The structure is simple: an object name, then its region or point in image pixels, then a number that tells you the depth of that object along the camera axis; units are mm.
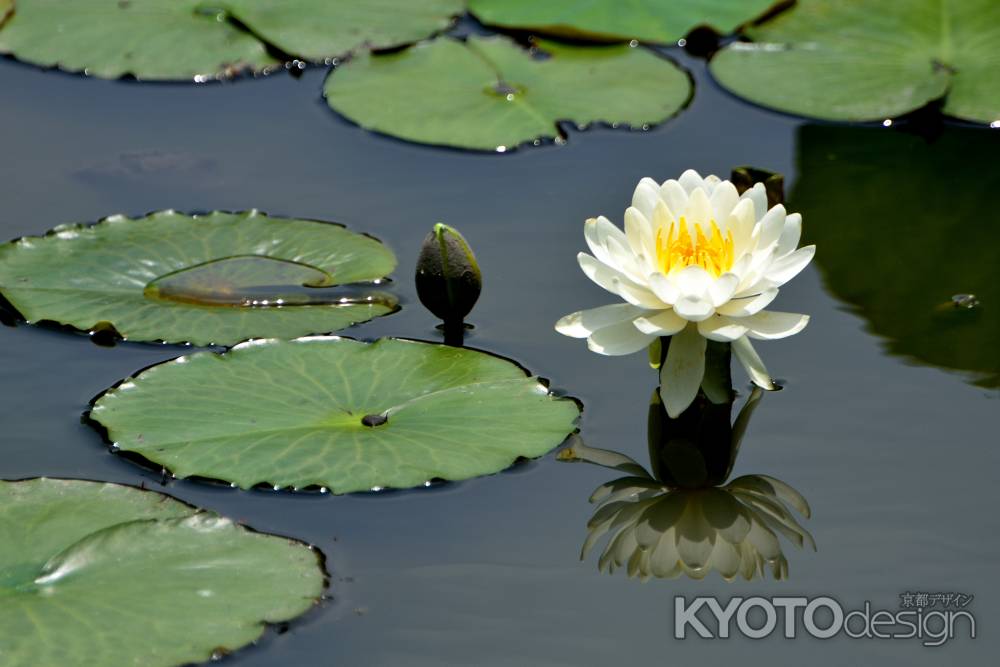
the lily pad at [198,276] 6637
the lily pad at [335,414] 5602
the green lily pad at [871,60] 9266
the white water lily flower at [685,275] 5707
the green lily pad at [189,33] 9484
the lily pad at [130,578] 4590
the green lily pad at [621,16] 9992
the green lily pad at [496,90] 8828
